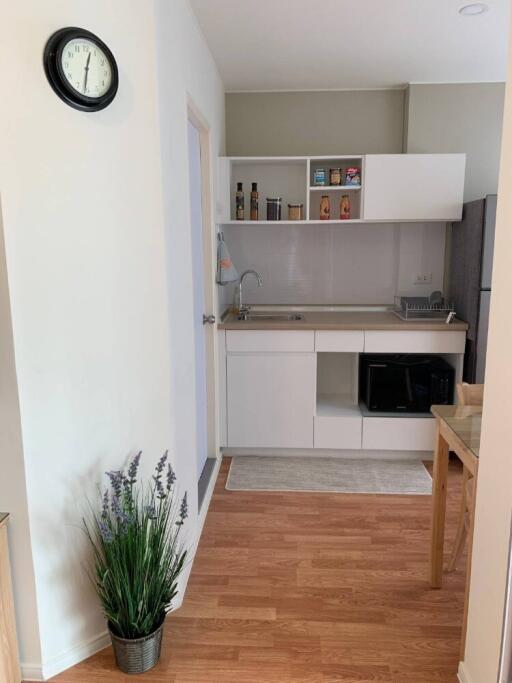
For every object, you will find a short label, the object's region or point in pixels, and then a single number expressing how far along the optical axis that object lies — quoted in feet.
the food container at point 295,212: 12.09
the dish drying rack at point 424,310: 11.82
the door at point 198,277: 9.18
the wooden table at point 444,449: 6.03
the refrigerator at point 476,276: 10.46
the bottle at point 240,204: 12.05
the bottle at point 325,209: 11.98
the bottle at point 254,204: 12.23
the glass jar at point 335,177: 11.84
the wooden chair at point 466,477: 6.99
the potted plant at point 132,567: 5.68
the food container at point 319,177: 11.89
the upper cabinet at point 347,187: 11.35
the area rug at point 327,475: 10.45
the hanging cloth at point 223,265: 11.18
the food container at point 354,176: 11.72
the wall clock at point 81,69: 5.10
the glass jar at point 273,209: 12.11
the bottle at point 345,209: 12.03
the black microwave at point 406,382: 11.43
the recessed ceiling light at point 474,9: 8.11
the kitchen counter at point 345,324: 11.02
